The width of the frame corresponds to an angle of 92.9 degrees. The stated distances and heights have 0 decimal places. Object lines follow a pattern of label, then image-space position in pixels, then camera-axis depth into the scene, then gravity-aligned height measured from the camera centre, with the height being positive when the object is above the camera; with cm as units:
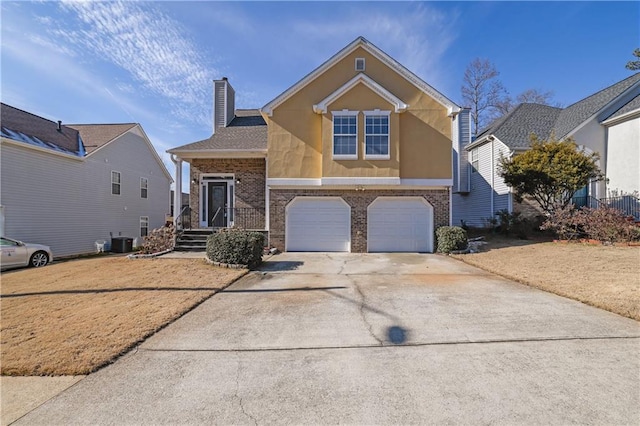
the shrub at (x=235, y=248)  930 -116
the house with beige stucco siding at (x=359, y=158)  1283 +229
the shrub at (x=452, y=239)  1202 -108
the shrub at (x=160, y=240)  1244 -124
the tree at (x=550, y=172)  1234 +172
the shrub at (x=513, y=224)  1447 -54
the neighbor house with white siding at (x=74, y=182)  1392 +159
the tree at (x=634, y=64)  2436 +1202
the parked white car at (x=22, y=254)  1132 -175
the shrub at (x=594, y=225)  1127 -45
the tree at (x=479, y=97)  2928 +1119
